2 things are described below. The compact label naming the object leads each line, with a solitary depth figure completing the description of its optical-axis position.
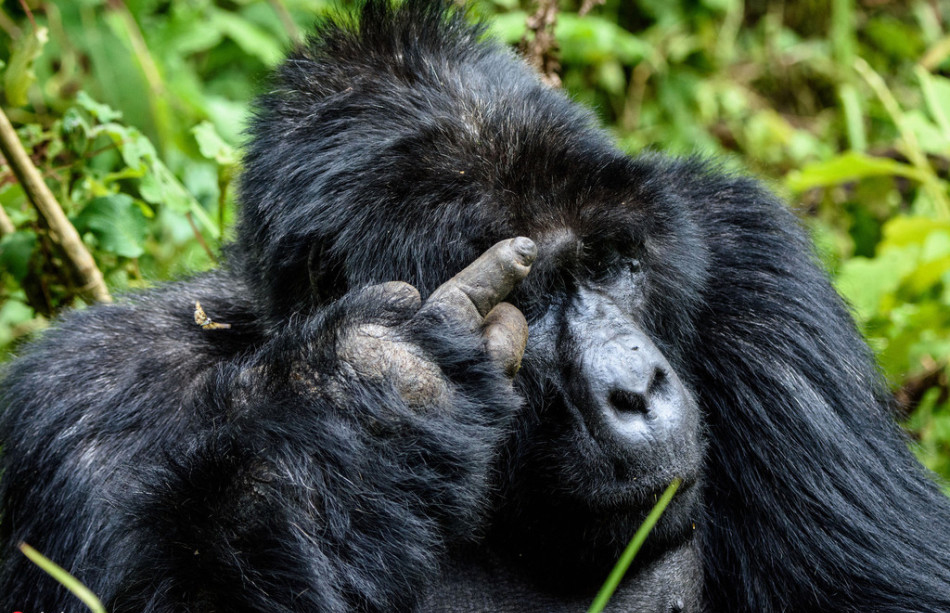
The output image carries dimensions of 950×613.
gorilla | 4.88
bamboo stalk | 7.58
